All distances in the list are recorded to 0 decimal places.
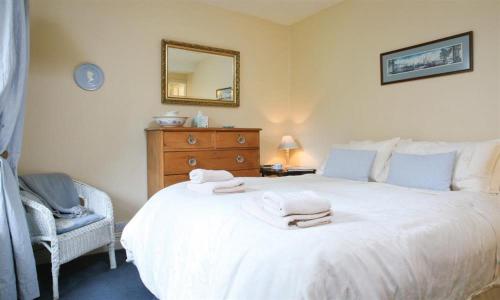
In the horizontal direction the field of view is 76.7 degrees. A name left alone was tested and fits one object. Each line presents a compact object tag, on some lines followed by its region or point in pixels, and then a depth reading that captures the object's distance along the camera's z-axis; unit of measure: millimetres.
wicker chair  2146
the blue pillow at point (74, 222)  2257
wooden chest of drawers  2973
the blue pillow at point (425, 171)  2154
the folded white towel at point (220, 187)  1941
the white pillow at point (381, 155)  2672
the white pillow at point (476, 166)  2094
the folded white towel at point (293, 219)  1236
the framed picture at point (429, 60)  2543
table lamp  4063
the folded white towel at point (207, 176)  2078
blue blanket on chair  2496
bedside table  3754
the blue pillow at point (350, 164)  2680
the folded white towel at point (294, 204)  1264
